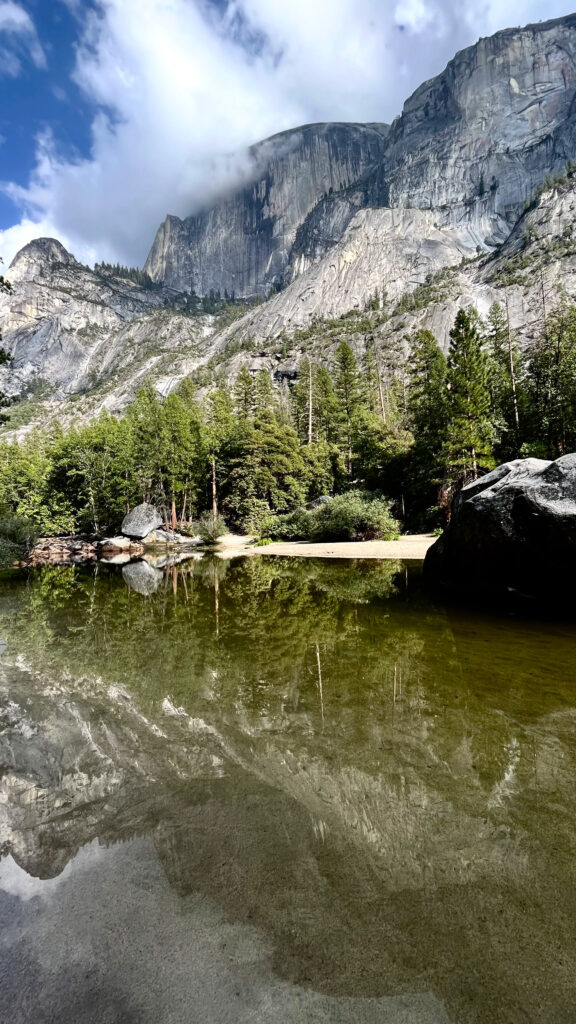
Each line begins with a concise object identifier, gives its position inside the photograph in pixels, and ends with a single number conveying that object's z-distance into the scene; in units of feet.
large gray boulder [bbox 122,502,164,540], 101.14
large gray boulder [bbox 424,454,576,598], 25.11
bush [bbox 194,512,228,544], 93.49
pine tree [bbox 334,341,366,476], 117.08
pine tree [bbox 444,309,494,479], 82.07
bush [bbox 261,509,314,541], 89.59
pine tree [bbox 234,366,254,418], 159.53
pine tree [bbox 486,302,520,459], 90.33
